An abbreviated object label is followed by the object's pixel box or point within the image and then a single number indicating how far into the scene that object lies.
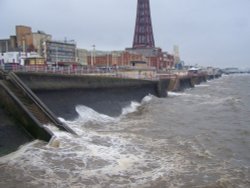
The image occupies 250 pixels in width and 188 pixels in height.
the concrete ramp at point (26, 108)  12.20
